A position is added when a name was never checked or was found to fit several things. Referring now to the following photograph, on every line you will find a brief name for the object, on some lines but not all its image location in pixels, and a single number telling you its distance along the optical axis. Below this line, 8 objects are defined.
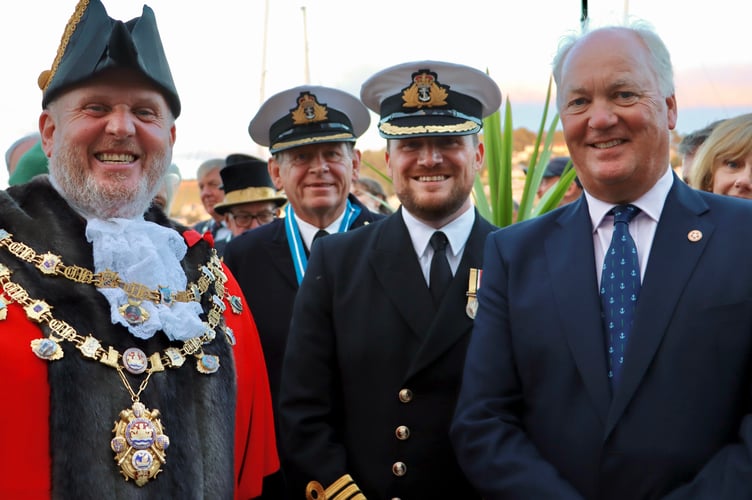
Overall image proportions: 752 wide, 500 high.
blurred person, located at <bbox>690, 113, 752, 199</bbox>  3.59
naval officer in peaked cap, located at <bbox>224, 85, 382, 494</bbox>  3.80
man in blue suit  2.05
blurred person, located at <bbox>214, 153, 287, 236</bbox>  5.36
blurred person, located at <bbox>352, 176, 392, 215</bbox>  7.03
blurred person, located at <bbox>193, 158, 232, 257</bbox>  7.25
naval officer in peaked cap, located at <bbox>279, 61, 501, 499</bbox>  2.77
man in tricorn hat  2.10
